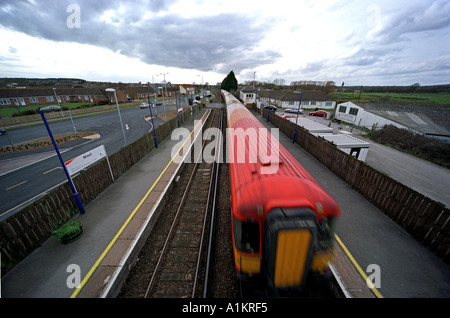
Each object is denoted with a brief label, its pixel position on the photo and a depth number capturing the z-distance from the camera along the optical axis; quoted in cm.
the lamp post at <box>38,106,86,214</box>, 823
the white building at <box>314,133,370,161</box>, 1452
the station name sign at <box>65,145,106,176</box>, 832
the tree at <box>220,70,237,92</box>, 9188
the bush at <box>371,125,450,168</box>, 1720
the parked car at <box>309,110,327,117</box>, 3947
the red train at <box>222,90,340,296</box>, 354
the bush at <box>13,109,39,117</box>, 3542
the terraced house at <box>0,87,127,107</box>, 4747
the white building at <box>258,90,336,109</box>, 4925
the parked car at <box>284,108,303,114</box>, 4107
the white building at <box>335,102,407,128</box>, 2697
